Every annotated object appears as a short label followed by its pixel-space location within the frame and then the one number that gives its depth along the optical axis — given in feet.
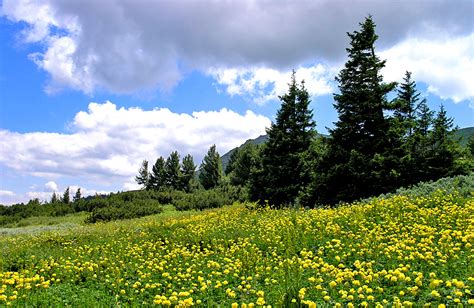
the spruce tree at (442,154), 58.44
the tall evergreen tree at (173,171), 207.41
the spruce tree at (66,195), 255.13
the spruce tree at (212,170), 198.80
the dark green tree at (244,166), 167.63
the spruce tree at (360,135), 56.24
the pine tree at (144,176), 233.00
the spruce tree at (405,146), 56.85
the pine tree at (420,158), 58.49
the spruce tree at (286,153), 73.87
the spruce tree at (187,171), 208.30
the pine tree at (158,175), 213.69
